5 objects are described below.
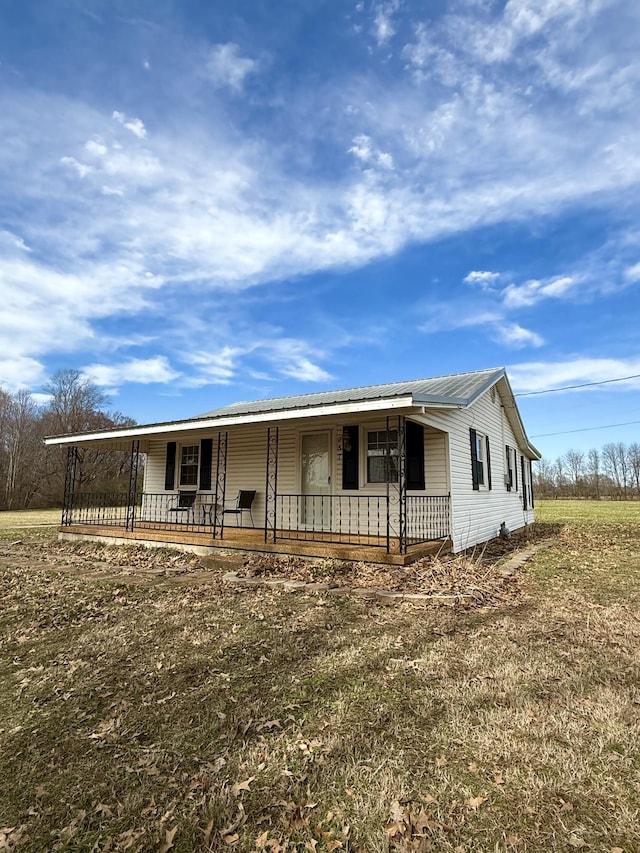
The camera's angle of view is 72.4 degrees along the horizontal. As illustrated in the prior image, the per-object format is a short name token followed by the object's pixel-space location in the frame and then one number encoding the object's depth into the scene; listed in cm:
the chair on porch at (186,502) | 1245
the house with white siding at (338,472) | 844
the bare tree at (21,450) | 3023
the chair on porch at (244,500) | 1117
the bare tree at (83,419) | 3551
